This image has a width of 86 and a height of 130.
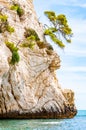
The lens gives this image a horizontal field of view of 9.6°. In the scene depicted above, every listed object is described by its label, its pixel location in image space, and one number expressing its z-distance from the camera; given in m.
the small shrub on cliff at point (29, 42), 67.00
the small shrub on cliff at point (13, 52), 60.75
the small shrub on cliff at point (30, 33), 70.69
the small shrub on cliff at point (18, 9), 71.12
